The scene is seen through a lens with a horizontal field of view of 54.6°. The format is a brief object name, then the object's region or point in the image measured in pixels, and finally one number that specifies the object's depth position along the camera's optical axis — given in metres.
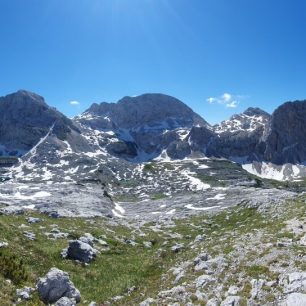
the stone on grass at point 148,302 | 15.98
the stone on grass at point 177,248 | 29.80
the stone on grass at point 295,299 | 12.67
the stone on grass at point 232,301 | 14.03
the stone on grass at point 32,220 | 40.54
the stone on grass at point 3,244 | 22.21
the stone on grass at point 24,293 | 16.67
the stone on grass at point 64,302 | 16.52
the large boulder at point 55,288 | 17.28
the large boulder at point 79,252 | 25.31
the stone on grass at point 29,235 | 28.94
